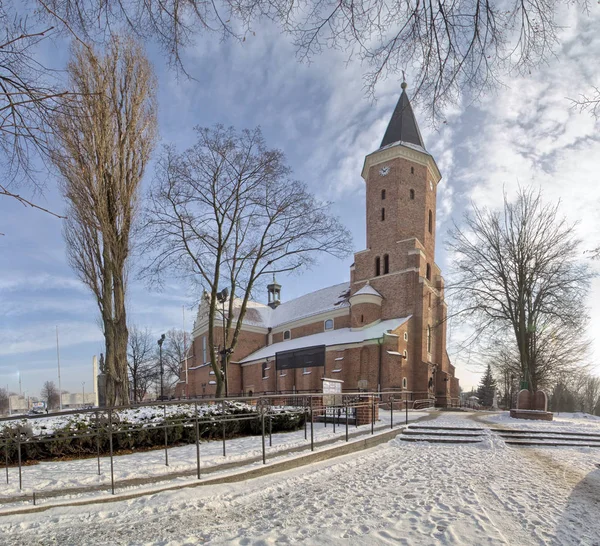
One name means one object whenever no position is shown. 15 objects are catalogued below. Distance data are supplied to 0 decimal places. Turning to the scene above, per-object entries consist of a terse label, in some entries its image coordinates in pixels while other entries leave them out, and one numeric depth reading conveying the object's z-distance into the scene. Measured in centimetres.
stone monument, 1645
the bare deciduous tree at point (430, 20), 286
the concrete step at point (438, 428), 1148
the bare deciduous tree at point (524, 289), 1878
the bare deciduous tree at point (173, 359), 5336
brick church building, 2812
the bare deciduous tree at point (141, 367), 4216
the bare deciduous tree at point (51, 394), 7561
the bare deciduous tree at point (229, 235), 1494
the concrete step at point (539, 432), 1133
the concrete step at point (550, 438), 1091
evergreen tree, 5382
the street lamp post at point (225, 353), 1533
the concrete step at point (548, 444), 1032
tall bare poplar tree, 1062
